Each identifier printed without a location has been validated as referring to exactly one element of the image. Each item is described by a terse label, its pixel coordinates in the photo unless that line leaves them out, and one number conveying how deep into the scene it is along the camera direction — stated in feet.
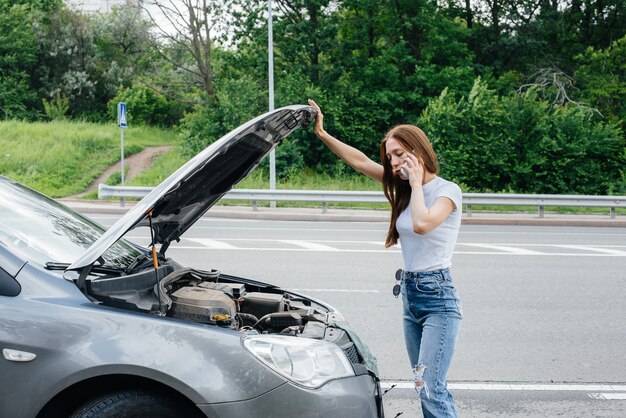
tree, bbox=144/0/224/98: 98.68
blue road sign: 65.56
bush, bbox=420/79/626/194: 81.46
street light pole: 66.90
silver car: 8.36
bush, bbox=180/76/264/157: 89.04
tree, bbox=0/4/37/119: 116.26
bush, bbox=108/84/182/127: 121.70
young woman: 10.69
